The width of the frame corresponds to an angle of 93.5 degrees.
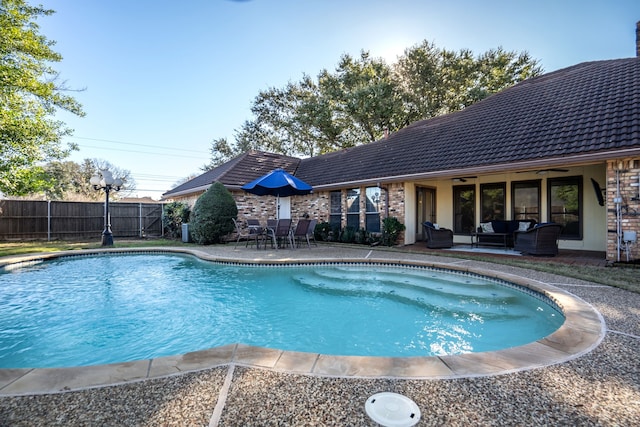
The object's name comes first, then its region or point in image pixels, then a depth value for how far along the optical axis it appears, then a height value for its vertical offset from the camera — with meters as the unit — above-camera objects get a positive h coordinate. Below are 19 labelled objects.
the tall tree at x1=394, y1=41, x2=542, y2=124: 18.02 +8.66
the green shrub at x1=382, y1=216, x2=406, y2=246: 9.73 -0.45
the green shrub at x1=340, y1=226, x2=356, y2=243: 10.93 -0.69
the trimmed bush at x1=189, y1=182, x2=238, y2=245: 10.96 +0.03
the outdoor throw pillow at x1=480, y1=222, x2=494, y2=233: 9.22 -0.34
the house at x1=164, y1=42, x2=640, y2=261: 6.38 +1.31
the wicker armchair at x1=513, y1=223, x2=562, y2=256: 7.20 -0.55
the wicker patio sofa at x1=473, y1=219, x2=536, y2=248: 8.81 -0.42
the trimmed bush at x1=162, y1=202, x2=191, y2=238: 13.02 -0.01
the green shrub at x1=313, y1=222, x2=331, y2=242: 11.92 -0.60
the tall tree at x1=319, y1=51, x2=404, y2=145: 17.95 +7.36
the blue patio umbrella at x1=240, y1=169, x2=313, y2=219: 9.27 +0.94
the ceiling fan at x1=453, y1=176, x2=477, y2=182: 10.21 +1.30
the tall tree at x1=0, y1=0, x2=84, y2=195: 9.84 +4.13
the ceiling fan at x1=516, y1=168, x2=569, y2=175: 8.26 +1.28
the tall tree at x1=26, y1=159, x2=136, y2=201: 27.86 +4.05
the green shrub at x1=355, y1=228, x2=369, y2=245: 10.59 -0.71
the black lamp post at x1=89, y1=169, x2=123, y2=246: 10.96 +1.18
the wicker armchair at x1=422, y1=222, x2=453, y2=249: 9.09 -0.63
